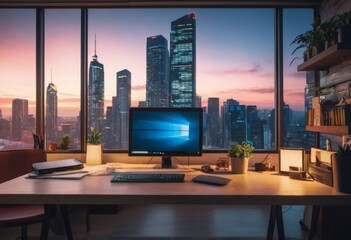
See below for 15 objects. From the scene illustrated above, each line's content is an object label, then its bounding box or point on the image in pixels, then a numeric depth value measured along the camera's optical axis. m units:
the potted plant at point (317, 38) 2.29
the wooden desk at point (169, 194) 1.50
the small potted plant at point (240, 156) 2.16
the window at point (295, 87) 3.20
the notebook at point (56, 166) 2.00
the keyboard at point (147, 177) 1.83
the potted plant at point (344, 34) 2.06
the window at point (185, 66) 3.32
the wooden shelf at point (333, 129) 2.05
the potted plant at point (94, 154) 2.66
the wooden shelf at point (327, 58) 2.13
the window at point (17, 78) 3.29
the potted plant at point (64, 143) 3.16
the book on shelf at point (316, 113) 2.43
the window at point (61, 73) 3.29
